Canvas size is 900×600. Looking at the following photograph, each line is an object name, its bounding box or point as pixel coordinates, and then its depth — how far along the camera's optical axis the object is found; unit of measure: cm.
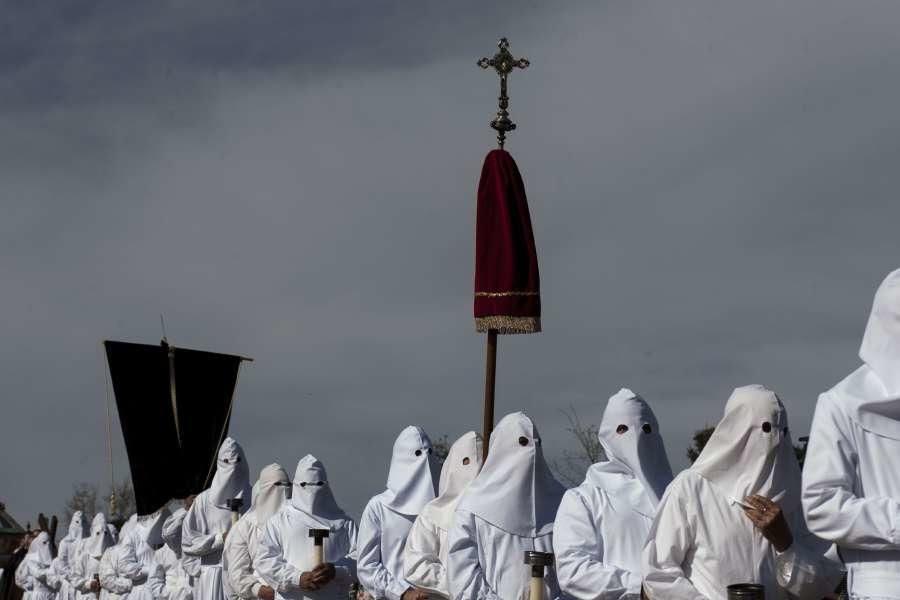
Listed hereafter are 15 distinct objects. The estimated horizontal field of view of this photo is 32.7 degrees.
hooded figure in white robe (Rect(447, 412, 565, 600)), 980
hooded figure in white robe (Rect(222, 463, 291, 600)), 1404
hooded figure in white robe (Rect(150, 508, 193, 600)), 1869
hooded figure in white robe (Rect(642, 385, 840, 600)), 730
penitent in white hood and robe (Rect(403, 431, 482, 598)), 1046
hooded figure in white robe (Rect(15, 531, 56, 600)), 2778
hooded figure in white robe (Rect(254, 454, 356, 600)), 1316
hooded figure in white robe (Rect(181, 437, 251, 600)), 1711
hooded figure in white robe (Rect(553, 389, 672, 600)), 853
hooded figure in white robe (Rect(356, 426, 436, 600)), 1217
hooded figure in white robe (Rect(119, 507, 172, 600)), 2075
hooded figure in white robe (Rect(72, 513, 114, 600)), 2453
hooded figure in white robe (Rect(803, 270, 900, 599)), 608
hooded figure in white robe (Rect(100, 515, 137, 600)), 2202
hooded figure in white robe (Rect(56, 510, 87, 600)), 2648
